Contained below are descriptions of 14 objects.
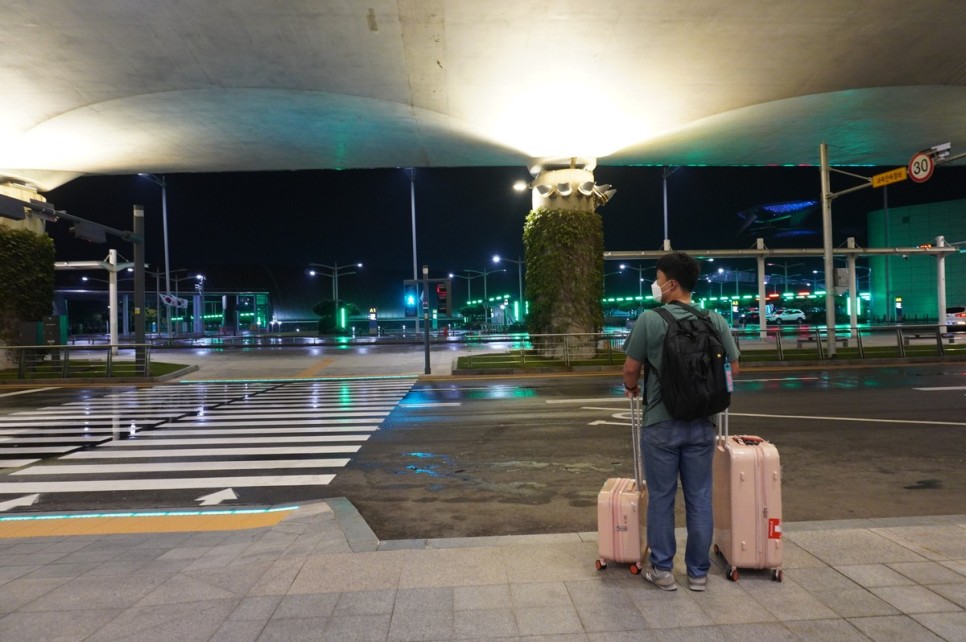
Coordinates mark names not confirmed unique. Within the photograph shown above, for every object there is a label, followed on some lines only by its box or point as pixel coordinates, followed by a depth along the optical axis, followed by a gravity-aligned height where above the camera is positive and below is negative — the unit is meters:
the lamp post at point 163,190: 55.99 +13.55
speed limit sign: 16.50 +3.95
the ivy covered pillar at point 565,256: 23.22 +2.31
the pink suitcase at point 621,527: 3.67 -1.41
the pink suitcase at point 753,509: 3.59 -1.29
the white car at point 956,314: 42.54 -1.06
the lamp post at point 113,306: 25.17 +0.84
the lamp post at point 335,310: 53.98 +0.80
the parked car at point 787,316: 57.31 -1.09
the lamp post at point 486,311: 60.29 +0.36
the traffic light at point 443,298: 23.09 +0.71
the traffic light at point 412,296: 23.53 +0.85
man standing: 3.49 -0.96
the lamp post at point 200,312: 65.86 +1.21
